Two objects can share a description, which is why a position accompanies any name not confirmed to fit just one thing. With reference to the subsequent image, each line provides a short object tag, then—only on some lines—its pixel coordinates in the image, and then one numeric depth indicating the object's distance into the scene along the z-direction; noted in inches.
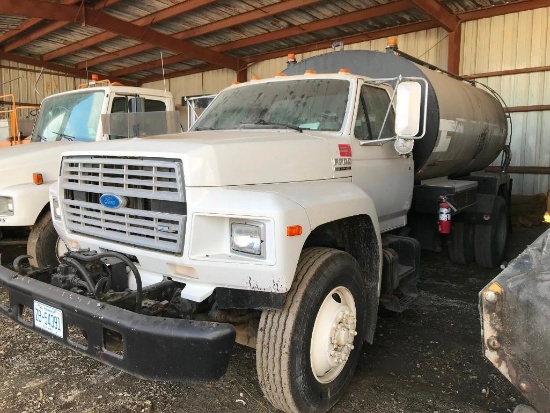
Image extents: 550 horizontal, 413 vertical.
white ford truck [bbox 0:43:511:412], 95.9
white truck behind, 187.5
